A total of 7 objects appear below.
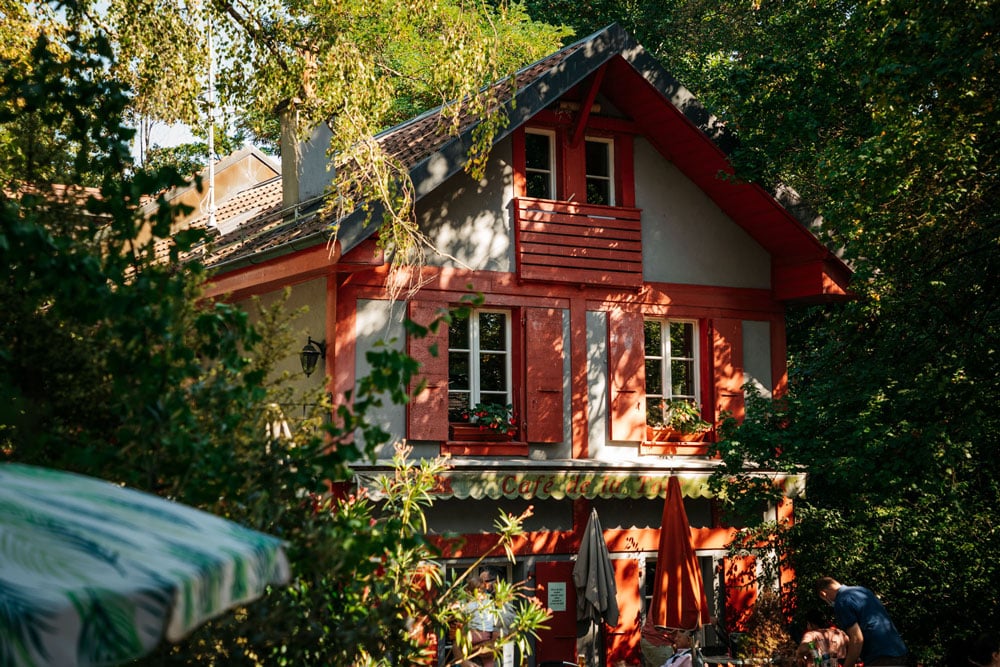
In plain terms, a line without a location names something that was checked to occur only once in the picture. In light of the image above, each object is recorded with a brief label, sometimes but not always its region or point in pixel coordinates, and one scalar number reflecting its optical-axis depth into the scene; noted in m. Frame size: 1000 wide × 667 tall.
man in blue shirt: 10.66
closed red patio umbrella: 12.15
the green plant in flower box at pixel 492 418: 14.15
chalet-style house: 13.73
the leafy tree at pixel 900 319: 12.20
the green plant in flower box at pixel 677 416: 15.51
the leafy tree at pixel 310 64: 10.25
